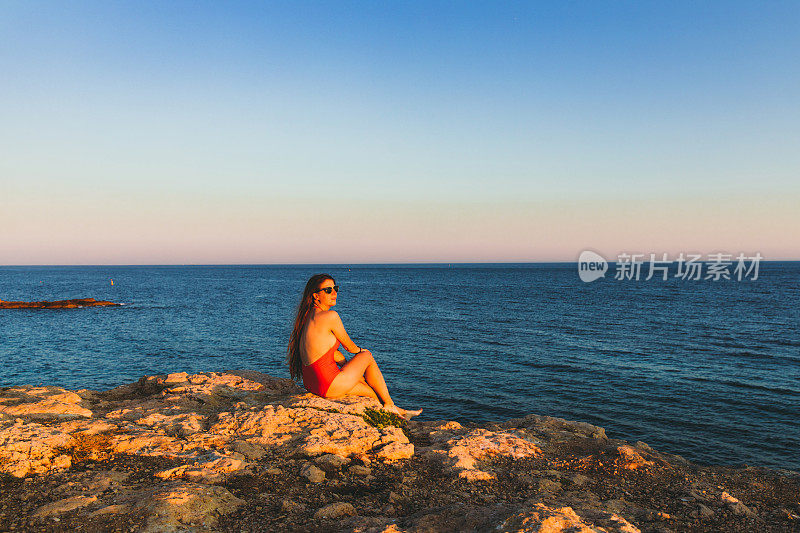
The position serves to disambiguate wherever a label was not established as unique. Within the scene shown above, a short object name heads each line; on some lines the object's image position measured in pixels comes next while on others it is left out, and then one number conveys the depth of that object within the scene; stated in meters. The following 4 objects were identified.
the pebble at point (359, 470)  6.17
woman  8.30
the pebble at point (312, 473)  5.88
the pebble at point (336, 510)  4.96
